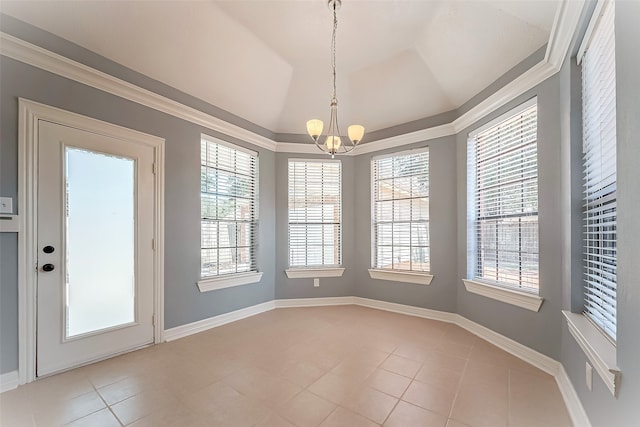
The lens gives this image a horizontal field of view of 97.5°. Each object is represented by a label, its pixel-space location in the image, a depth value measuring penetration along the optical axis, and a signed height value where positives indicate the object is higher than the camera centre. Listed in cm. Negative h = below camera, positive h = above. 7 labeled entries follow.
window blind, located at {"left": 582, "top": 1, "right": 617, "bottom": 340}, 153 +24
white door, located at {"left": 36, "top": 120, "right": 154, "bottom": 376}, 233 -30
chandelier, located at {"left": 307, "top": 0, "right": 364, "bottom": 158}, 258 +79
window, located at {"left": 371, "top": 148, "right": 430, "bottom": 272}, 401 +3
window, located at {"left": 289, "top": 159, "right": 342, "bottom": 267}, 452 +2
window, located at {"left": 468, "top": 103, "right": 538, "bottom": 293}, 266 +13
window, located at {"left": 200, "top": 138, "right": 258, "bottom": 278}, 355 +7
